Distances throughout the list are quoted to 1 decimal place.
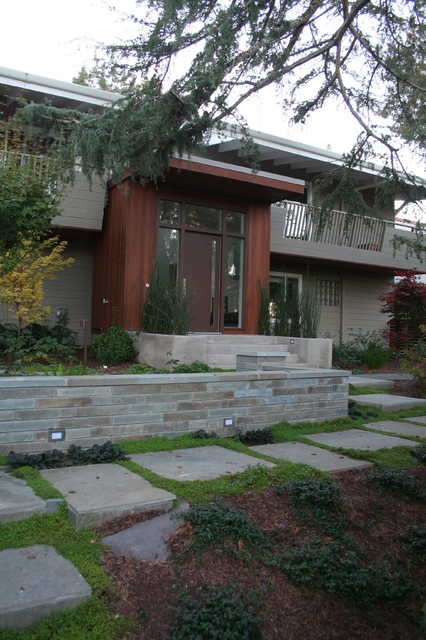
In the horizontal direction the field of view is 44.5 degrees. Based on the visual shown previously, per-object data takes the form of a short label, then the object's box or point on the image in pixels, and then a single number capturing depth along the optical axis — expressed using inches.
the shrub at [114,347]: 340.5
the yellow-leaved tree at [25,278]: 288.4
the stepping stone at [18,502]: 113.7
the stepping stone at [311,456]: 164.1
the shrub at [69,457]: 150.0
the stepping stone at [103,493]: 114.0
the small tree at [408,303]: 520.1
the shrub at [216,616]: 80.2
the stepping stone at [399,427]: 222.8
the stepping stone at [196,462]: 147.7
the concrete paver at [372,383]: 340.2
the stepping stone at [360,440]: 194.8
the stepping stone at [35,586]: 80.7
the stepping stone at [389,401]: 274.8
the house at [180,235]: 373.4
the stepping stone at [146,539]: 104.0
